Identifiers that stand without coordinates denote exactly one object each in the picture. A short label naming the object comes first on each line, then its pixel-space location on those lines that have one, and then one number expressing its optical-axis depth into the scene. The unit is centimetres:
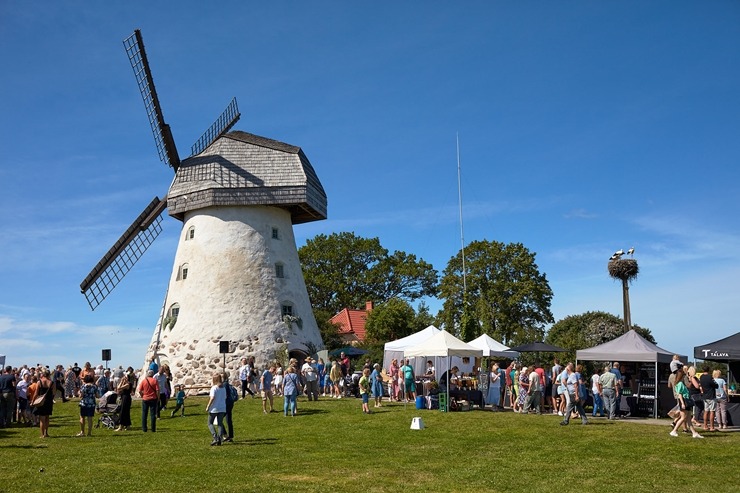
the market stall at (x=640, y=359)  2053
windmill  3194
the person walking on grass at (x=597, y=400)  2061
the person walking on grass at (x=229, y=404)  1538
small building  5773
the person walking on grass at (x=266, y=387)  2202
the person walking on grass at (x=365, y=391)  2088
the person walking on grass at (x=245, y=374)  2667
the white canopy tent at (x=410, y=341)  2809
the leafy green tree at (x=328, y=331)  5128
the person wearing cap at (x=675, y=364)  1895
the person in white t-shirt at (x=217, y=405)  1502
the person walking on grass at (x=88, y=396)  1697
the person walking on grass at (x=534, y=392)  2091
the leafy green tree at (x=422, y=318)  5376
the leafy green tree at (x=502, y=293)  5300
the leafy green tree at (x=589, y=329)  4853
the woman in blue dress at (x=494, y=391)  2227
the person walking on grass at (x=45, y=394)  1667
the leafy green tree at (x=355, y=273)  6188
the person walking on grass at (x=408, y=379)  2359
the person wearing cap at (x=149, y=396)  1753
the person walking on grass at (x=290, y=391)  2134
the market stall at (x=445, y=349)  2211
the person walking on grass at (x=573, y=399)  1819
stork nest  3509
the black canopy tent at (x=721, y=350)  1977
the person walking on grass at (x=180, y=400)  2207
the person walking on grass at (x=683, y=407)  1593
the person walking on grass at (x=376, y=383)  2255
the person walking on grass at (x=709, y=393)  1659
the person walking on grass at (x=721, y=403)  1789
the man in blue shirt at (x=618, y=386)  2048
